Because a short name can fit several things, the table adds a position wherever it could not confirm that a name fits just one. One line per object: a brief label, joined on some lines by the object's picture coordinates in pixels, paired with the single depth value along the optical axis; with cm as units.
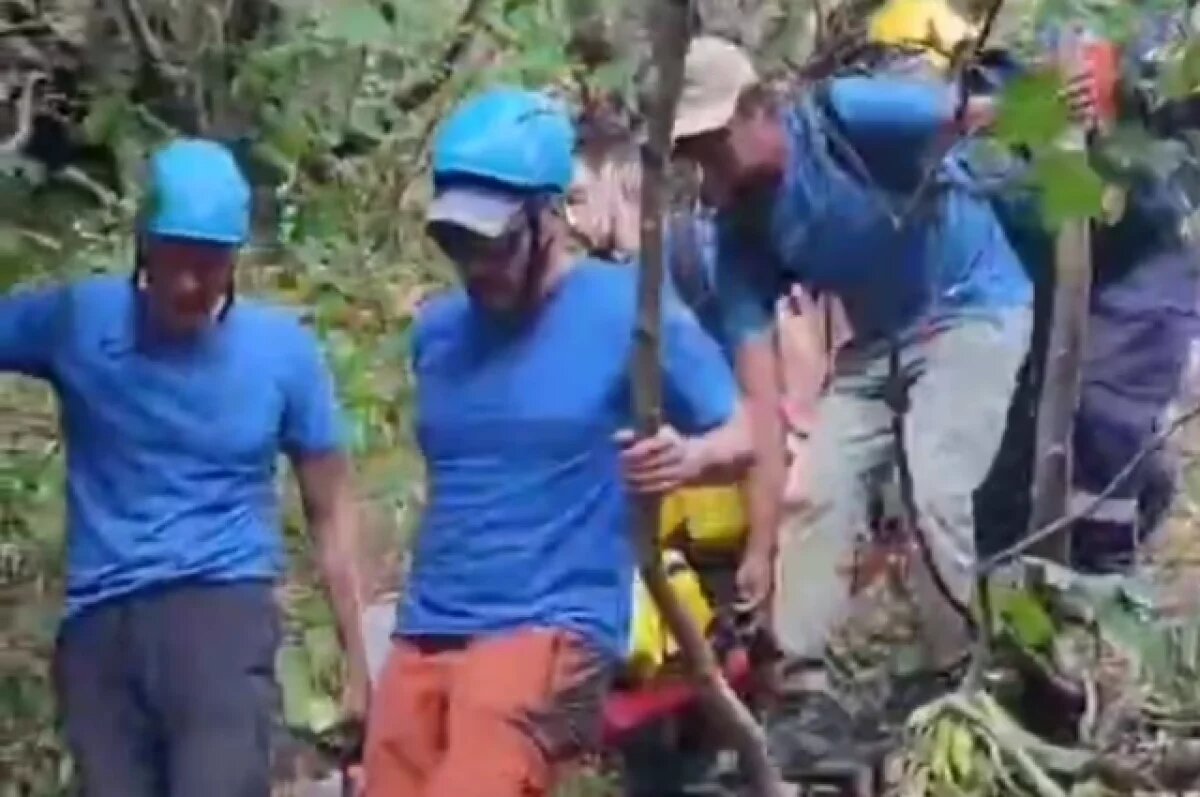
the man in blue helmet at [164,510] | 889
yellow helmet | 905
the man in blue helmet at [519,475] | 854
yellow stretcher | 983
